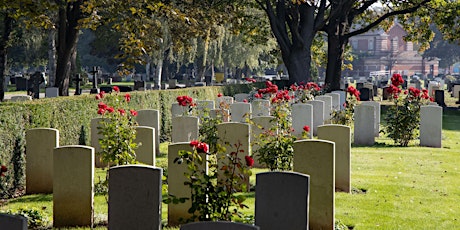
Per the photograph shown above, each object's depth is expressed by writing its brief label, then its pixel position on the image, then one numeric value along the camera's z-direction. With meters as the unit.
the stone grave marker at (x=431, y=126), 18.69
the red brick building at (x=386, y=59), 122.56
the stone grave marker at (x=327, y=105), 21.38
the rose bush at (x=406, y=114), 19.25
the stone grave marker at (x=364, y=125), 19.09
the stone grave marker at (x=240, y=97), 23.70
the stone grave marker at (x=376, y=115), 20.64
